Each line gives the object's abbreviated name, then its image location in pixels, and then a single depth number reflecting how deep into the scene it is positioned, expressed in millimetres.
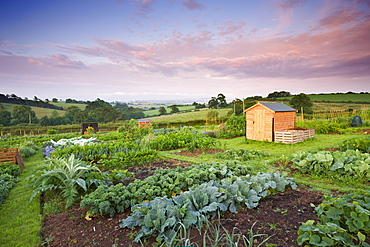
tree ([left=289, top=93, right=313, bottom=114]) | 39969
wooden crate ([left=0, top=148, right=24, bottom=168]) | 7230
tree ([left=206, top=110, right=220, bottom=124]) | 24725
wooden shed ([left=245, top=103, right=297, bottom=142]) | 11617
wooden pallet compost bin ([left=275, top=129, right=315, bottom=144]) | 10938
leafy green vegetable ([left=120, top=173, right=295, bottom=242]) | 2721
